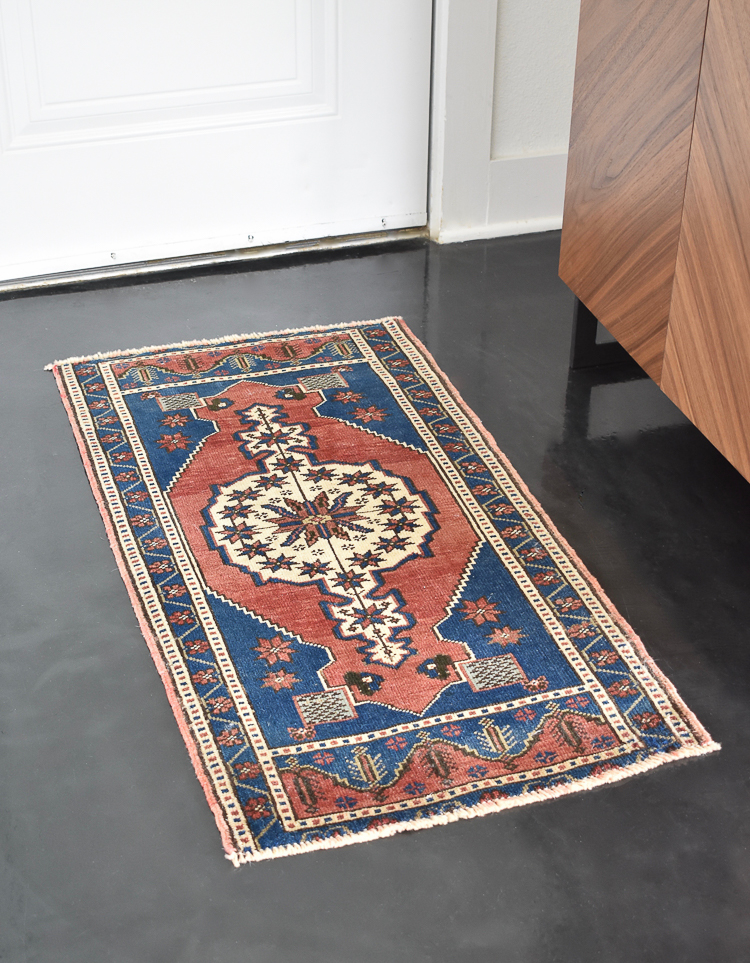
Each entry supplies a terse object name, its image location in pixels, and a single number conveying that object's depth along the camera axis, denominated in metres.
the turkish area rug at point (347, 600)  1.57
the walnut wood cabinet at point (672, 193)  1.66
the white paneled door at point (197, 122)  2.51
